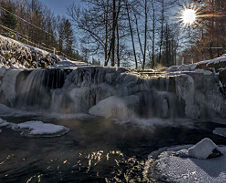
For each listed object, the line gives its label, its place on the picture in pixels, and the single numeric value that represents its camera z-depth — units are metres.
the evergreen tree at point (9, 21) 23.06
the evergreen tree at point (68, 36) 31.11
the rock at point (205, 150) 2.42
